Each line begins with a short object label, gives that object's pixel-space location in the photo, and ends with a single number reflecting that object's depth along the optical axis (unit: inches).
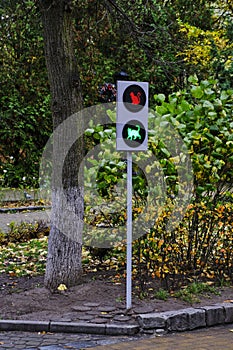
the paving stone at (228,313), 490.5
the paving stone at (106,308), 494.9
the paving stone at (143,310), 483.6
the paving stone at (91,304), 508.3
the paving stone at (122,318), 472.3
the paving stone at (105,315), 480.5
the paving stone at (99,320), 468.5
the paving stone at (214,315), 483.3
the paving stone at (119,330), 457.0
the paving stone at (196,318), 472.9
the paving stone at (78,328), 459.3
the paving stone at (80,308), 498.1
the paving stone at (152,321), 464.5
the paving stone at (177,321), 468.2
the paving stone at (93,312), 487.9
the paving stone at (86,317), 475.2
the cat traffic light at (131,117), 486.8
